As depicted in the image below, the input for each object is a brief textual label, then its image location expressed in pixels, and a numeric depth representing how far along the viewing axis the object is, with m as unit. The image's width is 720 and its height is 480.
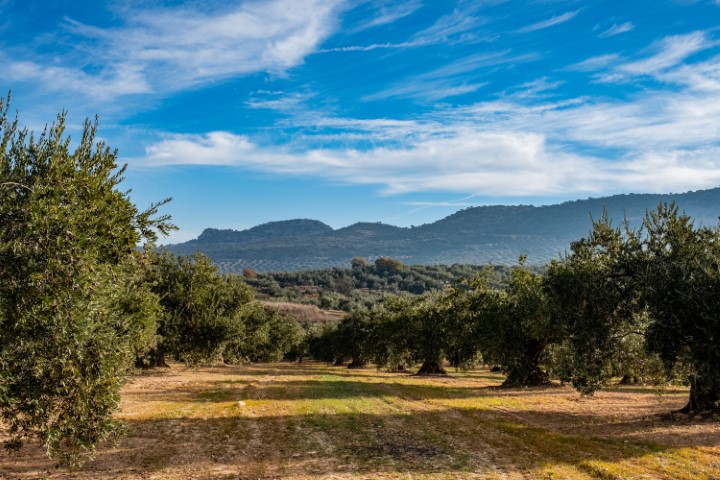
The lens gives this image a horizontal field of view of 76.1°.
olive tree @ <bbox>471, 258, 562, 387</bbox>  40.25
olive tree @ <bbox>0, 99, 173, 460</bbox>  12.26
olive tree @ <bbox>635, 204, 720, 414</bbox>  21.84
